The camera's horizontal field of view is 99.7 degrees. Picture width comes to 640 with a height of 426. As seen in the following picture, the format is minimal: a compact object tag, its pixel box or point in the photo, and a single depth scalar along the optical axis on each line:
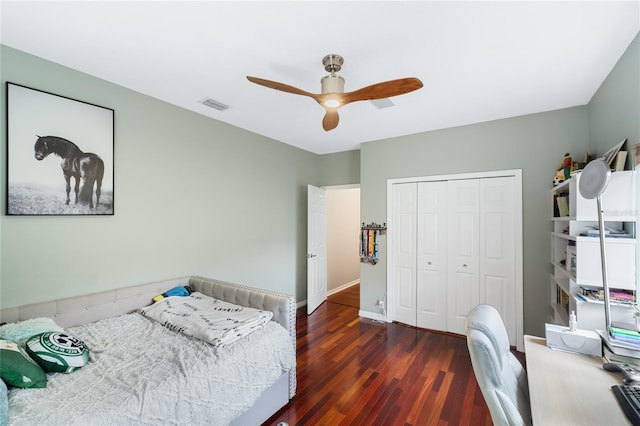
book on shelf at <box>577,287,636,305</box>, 1.73
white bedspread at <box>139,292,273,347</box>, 1.91
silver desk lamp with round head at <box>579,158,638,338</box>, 1.44
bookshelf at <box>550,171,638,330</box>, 1.76
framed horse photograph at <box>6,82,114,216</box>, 1.91
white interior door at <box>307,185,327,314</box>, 4.29
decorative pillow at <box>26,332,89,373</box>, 1.49
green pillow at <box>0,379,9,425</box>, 1.11
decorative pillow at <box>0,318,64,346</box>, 1.61
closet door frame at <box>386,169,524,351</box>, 3.04
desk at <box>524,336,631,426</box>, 1.01
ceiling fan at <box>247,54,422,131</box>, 1.79
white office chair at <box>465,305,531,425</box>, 1.07
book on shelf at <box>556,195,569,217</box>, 2.44
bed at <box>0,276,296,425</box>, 1.30
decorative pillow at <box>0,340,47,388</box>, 1.31
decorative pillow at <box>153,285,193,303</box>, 2.56
